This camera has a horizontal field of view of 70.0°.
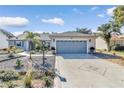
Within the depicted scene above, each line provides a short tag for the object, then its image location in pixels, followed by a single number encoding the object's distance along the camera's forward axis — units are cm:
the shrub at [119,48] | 1212
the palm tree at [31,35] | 756
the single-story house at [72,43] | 953
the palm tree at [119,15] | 654
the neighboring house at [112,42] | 1274
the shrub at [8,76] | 369
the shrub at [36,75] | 371
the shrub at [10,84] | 312
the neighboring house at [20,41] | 1173
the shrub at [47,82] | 323
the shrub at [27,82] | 313
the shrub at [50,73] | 396
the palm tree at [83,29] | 1937
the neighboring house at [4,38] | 1175
